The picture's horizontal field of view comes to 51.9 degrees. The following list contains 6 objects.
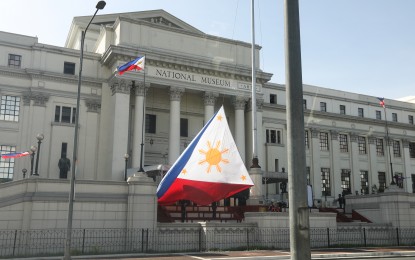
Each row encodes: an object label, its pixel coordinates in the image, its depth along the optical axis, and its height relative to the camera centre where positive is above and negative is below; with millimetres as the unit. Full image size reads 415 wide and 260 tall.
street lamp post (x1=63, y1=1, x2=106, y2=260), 17594 +142
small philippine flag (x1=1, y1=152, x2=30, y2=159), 36300 +4398
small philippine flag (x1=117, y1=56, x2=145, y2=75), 33562 +11184
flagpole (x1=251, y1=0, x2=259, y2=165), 32094 +6755
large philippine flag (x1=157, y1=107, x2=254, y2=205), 22031 +1879
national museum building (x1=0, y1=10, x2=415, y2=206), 41281 +11565
